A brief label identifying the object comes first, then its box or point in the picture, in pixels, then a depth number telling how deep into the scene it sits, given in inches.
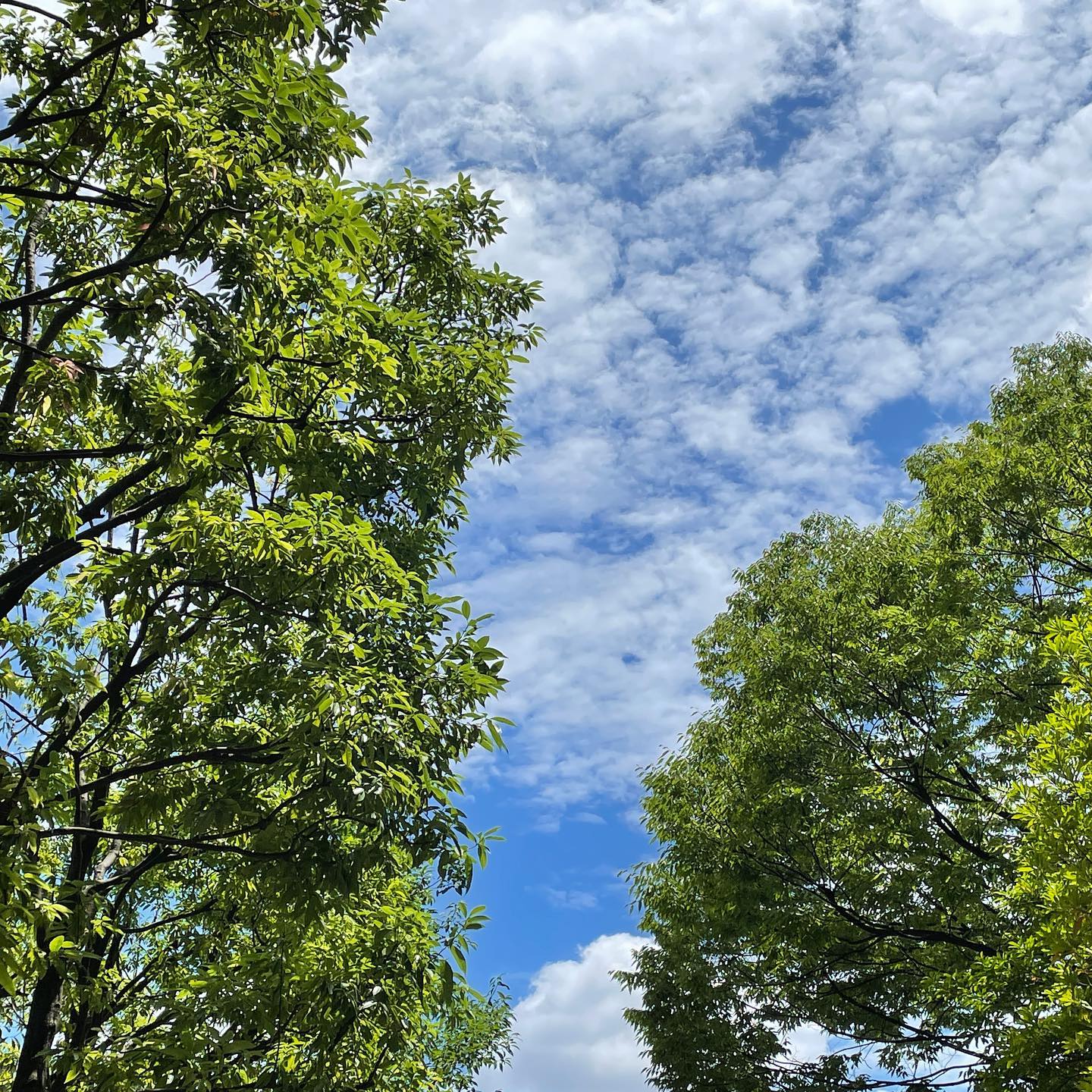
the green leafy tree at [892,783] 548.4
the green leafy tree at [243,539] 249.3
